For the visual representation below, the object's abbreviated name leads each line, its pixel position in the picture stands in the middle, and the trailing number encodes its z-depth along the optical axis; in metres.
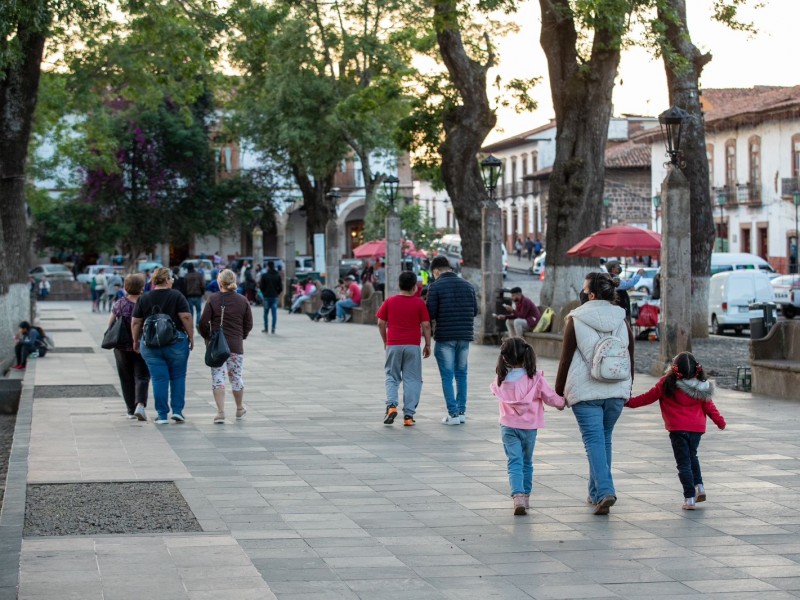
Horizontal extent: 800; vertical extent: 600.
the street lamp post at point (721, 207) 56.44
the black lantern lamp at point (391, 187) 33.59
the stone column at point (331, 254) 42.88
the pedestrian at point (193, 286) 30.50
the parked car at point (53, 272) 62.64
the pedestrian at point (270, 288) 30.30
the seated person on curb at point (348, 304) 37.84
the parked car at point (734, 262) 40.50
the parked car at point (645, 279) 40.88
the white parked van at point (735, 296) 31.53
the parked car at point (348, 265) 56.97
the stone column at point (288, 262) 49.80
